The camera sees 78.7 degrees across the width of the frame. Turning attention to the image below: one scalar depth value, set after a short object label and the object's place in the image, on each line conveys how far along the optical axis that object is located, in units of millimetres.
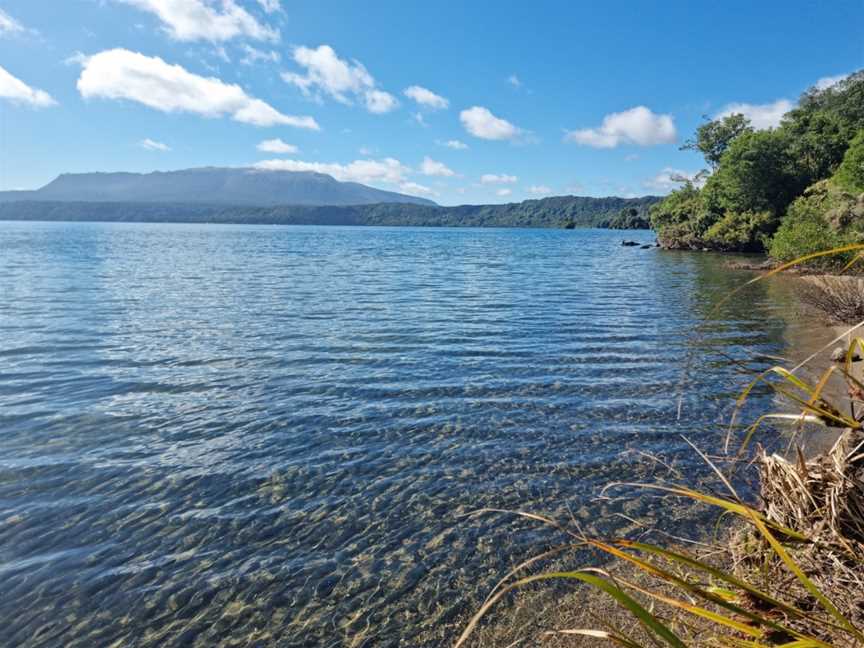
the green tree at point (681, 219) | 72438
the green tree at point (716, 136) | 86500
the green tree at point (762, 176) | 64750
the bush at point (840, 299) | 18984
